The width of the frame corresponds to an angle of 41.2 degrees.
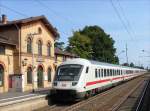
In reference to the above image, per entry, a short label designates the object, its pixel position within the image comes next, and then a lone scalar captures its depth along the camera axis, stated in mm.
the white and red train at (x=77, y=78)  12450
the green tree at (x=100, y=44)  50363
